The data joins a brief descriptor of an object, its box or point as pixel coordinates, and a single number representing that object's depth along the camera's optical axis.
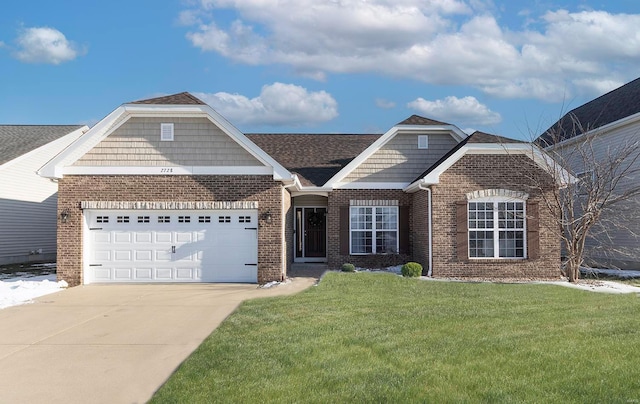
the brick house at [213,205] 14.31
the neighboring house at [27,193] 20.61
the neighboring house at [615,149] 16.14
